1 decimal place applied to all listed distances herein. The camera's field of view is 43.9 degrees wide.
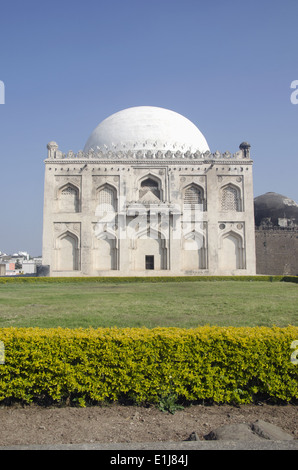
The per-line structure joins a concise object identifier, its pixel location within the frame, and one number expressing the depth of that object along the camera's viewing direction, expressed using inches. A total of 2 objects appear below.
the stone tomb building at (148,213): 1000.9
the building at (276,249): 1179.9
